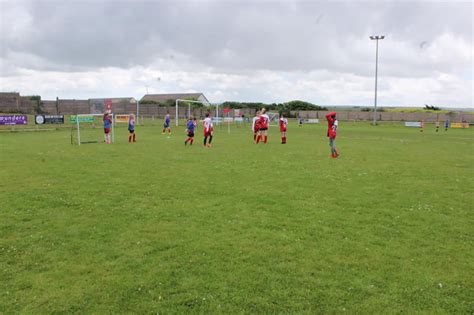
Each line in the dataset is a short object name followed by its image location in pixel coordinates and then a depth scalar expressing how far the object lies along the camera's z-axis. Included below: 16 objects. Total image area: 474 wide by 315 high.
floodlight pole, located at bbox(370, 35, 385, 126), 51.91
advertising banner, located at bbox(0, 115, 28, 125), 32.53
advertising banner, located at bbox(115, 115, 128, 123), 39.82
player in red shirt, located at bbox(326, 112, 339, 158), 16.94
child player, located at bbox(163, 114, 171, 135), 29.40
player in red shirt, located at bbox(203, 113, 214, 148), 20.55
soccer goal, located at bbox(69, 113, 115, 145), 22.96
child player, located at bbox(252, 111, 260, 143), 23.28
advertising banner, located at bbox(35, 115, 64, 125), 36.25
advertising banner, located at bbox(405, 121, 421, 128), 55.30
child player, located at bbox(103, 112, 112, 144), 22.38
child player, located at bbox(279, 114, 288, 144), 23.64
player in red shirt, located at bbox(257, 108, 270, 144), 22.64
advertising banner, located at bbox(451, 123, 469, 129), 53.53
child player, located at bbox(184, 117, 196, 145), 21.75
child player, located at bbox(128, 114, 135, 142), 23.19
